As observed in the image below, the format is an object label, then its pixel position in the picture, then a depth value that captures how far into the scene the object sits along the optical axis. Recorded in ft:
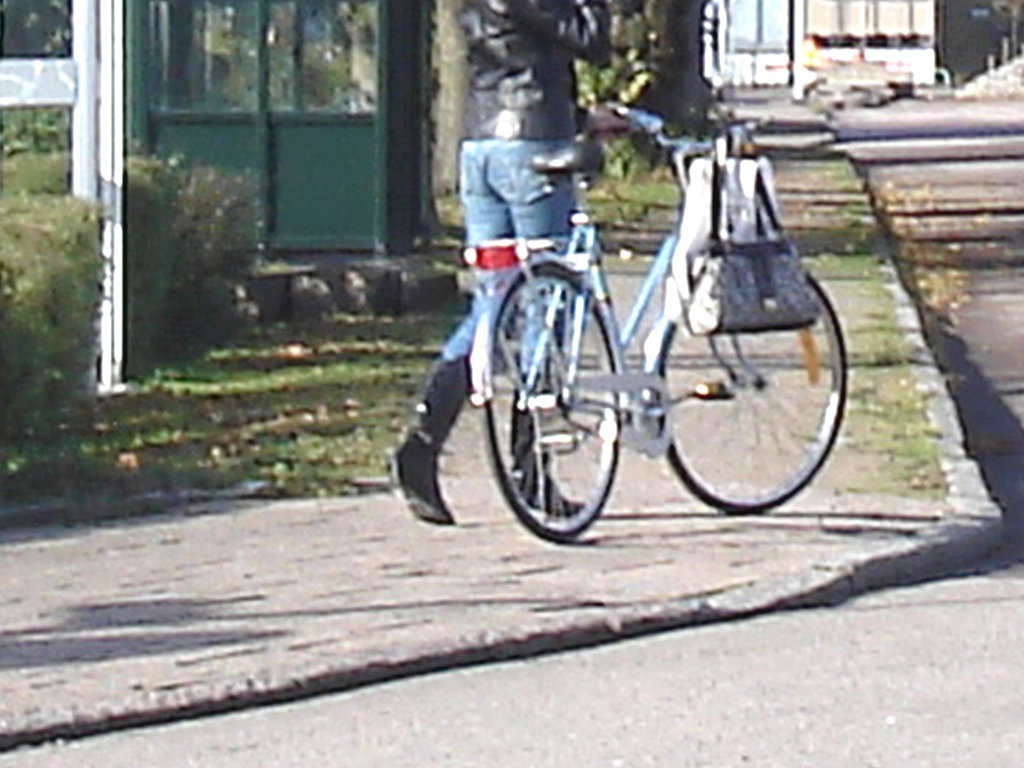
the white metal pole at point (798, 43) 237.66
